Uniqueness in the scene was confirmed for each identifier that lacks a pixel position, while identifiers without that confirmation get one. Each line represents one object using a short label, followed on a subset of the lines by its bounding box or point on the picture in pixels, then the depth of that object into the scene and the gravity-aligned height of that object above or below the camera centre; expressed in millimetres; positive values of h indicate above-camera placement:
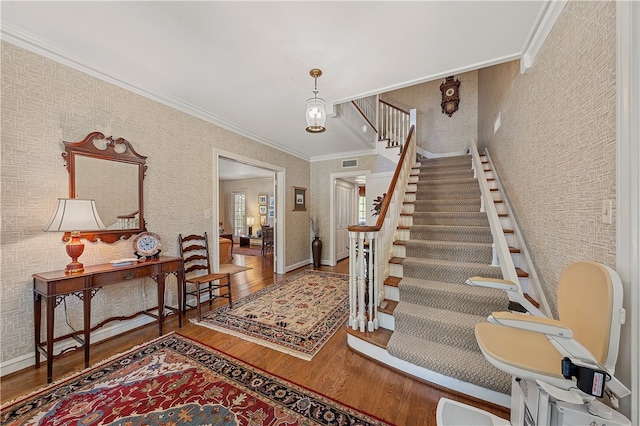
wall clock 5152 +2604
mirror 2109 +315
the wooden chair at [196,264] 2859 -696
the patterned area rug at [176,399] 1415 -1249
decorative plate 2406 -329
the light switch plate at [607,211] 1074 +3
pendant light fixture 2180 +937
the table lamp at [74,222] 1791 -72
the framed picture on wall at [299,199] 5106 +297
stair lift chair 852 -601
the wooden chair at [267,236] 7191 -738
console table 1725 -596
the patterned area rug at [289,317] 2264 -1230
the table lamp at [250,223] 8992 -415
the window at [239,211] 9281 +50
